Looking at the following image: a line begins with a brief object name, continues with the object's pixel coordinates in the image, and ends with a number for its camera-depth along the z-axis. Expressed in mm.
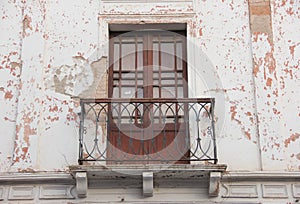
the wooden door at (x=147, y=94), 9500
